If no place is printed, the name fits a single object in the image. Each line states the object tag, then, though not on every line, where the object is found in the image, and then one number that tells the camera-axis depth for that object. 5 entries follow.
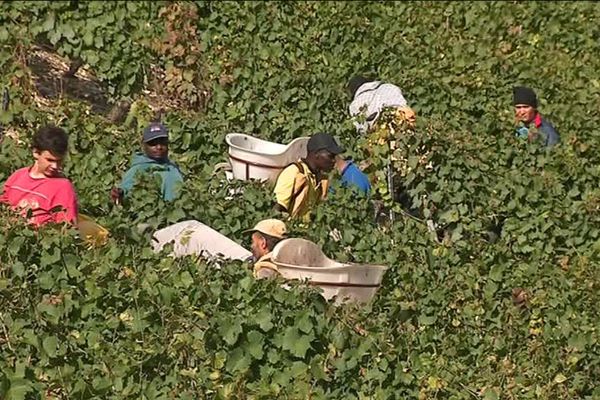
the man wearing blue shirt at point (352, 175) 15.23
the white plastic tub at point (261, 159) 14.96
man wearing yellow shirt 14.21
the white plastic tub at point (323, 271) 11.70
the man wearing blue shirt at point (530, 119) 17.83
